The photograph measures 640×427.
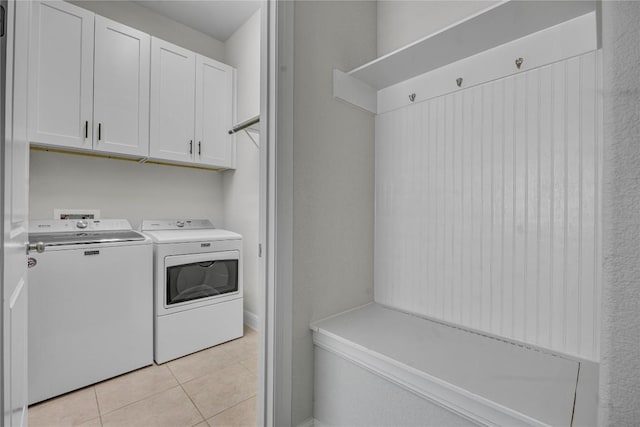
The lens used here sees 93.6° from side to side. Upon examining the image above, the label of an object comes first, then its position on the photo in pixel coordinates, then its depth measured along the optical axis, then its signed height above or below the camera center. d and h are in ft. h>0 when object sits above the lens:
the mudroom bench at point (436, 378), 2.93 -1.79
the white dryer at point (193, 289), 7.22 -2.01
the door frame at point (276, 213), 4.16 -0.01
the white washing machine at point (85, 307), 5.70 -2.01
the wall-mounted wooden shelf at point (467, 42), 3.51 +2.39
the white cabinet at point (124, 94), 6.61 +3.05
